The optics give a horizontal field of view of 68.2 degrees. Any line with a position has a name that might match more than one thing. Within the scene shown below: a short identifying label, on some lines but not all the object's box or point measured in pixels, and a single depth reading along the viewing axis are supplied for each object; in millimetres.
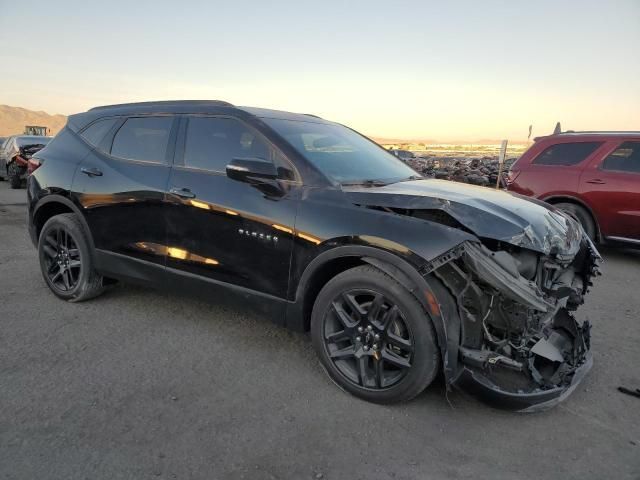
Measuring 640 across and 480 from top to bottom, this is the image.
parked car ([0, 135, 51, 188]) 14352
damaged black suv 2697
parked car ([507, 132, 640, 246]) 6797
